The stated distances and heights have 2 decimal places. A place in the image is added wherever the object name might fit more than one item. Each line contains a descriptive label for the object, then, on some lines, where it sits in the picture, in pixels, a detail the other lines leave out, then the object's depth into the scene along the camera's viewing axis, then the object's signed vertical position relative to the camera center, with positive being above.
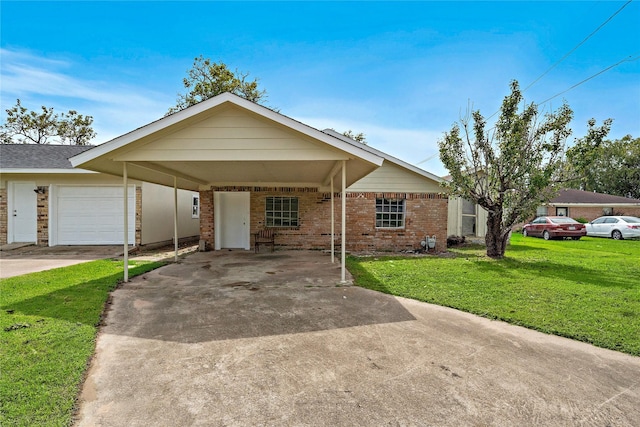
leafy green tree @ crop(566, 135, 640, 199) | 35.50 +4.98
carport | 5.98 +1.36
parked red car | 17.27 -0.71
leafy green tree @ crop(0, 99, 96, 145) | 27.90 +7.72
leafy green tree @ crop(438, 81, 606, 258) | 9.37 +1.51
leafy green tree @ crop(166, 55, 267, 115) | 24.05 +9.66
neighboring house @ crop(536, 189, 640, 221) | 26.06 +0.59
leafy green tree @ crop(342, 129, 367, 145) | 30.31 +7.26
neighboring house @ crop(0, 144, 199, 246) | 12.09 +0.25
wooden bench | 11.89 -0.87
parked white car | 17.44 -0.71
